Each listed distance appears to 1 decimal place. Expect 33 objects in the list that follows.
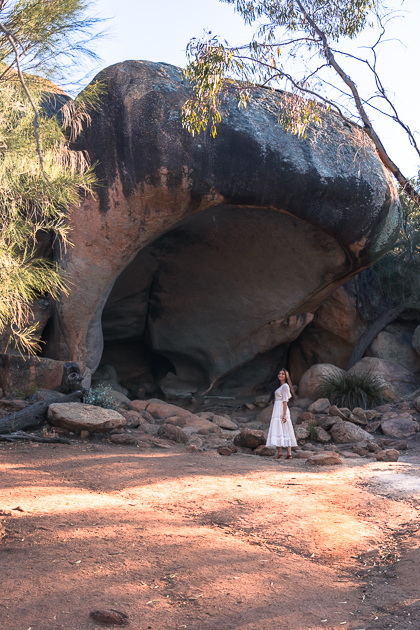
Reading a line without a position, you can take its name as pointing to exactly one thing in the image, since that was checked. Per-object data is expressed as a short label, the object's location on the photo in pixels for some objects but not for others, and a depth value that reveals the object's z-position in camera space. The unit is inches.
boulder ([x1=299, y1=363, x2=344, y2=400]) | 495.8
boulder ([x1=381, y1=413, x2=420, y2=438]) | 384.4
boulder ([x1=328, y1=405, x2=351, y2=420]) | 405.4
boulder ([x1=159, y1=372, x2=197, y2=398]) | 547.5
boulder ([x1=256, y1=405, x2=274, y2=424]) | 460.1
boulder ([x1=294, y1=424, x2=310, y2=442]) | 368.2
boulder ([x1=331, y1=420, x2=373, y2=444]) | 362.9
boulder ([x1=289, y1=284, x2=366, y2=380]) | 543.8
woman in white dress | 308.2
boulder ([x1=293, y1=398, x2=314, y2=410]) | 482.1
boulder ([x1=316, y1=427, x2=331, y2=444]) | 366.3
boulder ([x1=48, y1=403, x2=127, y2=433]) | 298.5
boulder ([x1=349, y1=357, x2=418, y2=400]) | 484.4
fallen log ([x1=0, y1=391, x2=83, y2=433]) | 286.8
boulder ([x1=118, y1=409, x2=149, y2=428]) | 347.9
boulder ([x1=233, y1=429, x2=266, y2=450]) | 324.2
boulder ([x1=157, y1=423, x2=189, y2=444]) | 322.7
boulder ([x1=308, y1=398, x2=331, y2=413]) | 442.5
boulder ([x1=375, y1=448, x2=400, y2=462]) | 301.0
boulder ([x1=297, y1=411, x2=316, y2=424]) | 413.1
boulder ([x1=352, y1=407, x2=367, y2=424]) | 416.8
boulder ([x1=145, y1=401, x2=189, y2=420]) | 397.1
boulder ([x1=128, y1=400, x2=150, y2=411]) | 396.8
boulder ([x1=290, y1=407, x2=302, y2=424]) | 433.1
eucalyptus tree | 259.4
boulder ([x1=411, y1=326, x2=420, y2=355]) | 505.4
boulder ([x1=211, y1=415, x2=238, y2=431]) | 407.6
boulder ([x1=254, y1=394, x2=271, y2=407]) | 525.4
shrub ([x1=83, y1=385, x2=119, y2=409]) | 350.5
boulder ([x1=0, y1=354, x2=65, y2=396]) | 371.9
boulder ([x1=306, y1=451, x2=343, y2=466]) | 285.3
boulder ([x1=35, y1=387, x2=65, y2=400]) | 339.8
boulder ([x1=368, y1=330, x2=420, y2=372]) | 526.0
